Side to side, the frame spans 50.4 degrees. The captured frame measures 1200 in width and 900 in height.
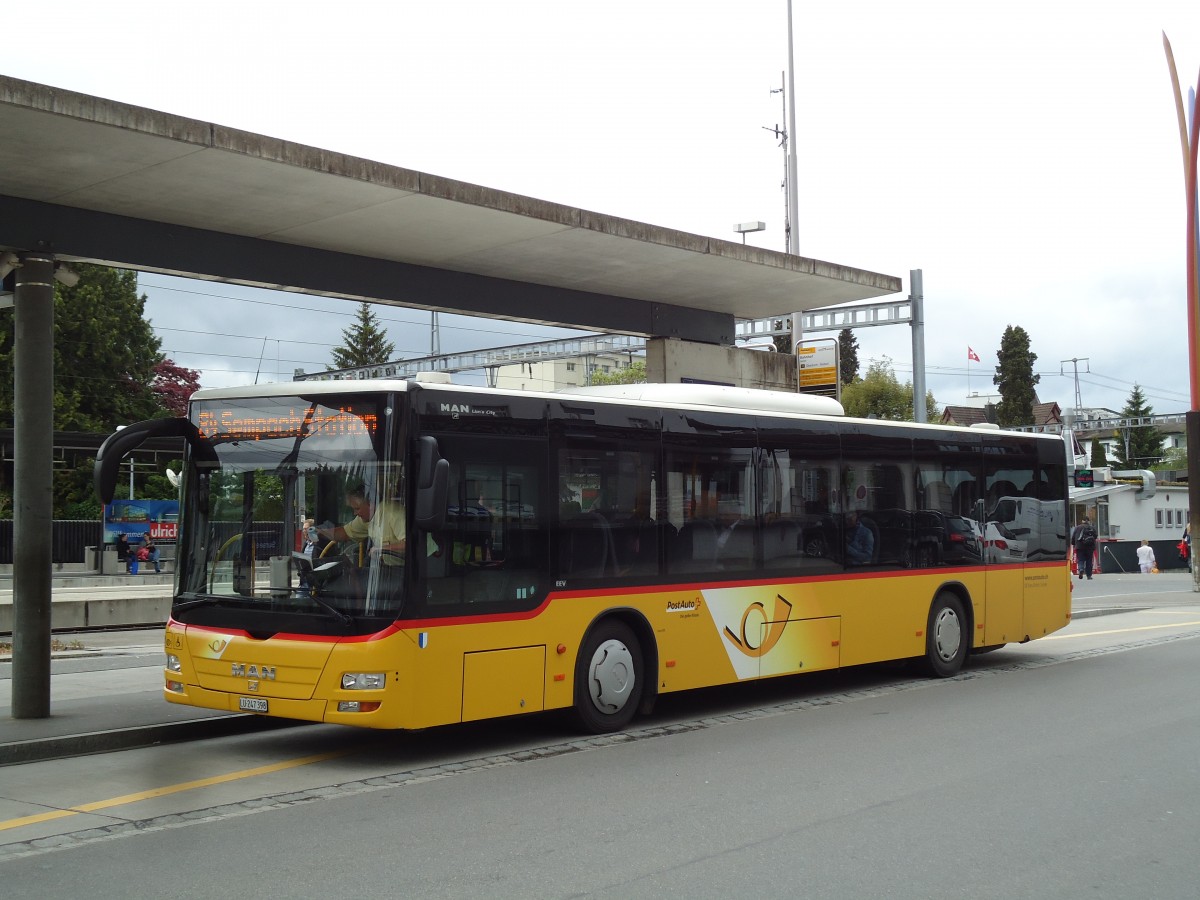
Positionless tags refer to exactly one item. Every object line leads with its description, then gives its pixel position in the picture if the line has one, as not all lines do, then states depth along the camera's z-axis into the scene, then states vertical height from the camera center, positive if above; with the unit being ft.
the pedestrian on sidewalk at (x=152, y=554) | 134.31 -3.52
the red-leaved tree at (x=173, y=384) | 203.87 +21.94
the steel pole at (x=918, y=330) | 81.66 +11.71
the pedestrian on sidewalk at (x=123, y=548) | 133.13 -2.86
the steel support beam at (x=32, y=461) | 35.04 +1.68
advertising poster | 136.15 +0.02
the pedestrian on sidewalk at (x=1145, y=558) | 146.20 -5.67
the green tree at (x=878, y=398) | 226.79 +20.27
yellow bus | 30.04 -0.85
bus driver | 29.94 -0.24
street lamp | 106.29 +23.99
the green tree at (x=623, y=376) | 228.88 +26.33
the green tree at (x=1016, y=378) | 340.39 +35.78
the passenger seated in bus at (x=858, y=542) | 43.47 -1.04
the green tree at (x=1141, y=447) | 386.67 +18.85
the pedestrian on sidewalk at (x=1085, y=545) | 132.05 -3.71
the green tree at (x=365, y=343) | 326.85 +45.21
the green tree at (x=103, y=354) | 184.10 +25.14
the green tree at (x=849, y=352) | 352.49 +45.34
